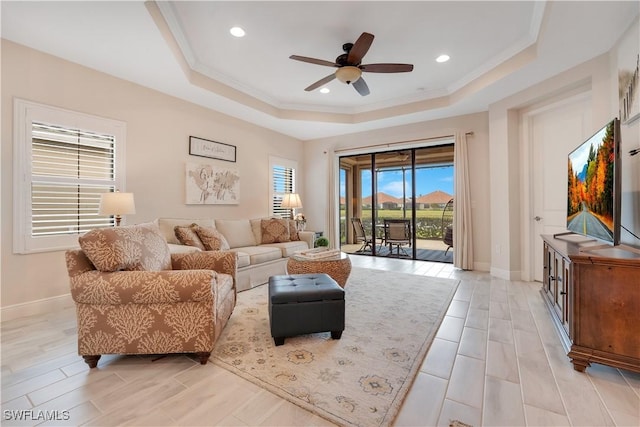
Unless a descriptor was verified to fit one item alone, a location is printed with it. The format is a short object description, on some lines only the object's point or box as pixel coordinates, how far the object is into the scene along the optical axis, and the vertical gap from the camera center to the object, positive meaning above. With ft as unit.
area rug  4.96 -3.38
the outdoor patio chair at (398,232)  18.90 -1.36
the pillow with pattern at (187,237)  10.96 -0.96
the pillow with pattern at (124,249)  5.92 -0.81
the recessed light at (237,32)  9.34 +6.24
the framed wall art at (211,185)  13.71 +1.48
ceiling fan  8.95 +5.09
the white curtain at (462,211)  15.40 +0.06
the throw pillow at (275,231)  14.94 -1.00
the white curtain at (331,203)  20.20 +0.70
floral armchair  5.76 -1.95
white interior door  11.35 +2.45
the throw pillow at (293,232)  15.56 -1.11
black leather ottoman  6.88 -2.49
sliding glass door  18.89 +0.94
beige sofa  11.57 -1.68
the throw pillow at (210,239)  11.34 -1.09
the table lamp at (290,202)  17.40 +0.67
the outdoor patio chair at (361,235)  21.01 -1.78
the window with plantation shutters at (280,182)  18.63 +2.20
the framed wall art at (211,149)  13.91 +3.41
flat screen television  6.06 +0.65
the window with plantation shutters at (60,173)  8.94 +1.45
